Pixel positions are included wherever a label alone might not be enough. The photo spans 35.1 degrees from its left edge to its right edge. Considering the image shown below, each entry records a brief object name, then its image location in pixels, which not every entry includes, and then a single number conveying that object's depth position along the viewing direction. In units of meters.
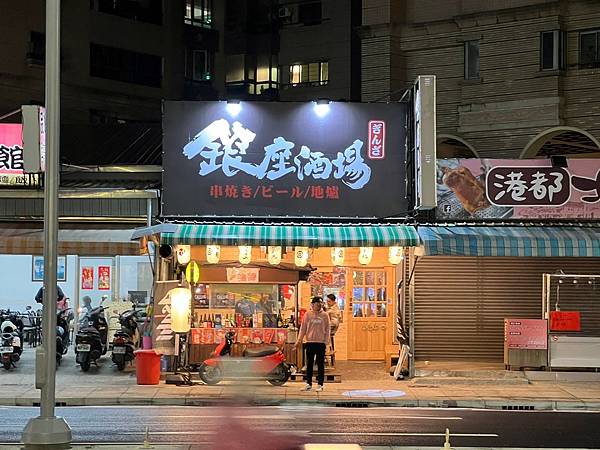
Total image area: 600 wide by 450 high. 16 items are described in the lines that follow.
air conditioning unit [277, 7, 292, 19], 43.62
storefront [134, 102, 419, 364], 21.97
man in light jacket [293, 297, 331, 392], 20.09
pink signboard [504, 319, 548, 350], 21.88
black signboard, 22.06
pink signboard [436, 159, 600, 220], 22.22
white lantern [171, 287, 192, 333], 20.83
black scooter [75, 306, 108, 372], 22.44
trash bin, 20.52
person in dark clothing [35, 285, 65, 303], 25.61
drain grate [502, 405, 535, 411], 18.39
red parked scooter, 20.12
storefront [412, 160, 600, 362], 21.38
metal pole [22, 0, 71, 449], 12.82
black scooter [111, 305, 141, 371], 22.42
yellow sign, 21.58
